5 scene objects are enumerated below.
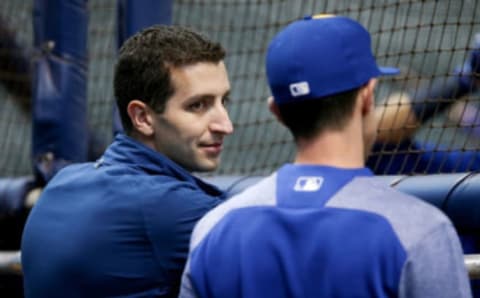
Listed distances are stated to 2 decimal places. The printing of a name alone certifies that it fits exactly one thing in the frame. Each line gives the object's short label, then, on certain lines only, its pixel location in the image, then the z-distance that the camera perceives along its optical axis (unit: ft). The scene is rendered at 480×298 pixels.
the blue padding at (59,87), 27.48
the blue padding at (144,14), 24.70
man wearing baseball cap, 11.10
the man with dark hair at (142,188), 15.07
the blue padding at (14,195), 27.48
